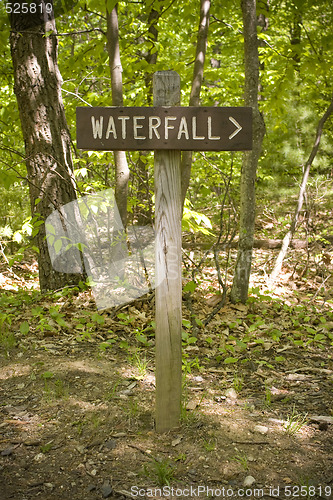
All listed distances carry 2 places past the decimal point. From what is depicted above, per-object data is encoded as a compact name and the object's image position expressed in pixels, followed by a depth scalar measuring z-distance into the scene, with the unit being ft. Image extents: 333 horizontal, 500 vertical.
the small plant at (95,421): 9.18
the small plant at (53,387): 10.40
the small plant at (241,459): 7.86
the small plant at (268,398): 10.26
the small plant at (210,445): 8.36
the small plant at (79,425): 9.04
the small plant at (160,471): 7.52
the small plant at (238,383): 11.00
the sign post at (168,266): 8.10
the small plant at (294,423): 8.98
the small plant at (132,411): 9.54
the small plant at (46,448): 8.48
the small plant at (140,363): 11.53
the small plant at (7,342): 12.89
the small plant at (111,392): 10.31
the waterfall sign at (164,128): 7.79
